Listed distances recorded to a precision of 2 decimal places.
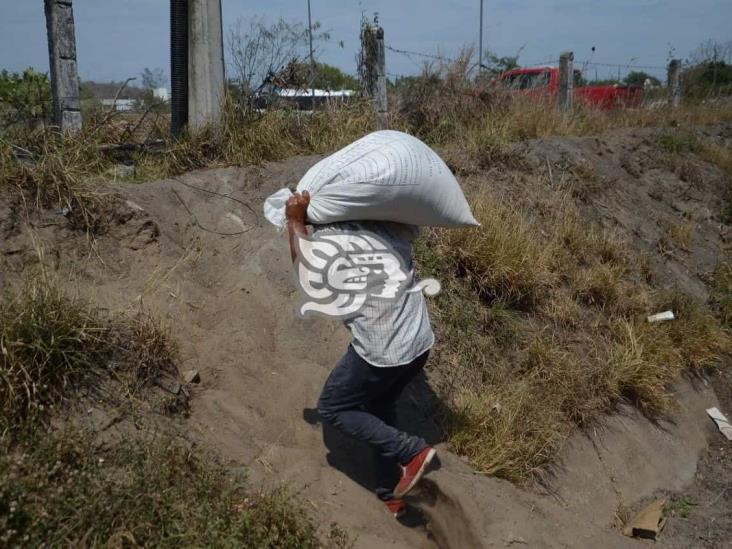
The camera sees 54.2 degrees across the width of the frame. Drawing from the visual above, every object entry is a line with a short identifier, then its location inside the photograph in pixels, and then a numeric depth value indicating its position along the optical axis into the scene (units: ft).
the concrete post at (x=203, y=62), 20.11
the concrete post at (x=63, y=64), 17.67
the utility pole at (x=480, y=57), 28.50
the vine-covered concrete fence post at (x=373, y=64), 24.89
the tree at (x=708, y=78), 44.80
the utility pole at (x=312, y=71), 23.29
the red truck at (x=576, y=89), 31.76
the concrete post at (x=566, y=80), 34.37
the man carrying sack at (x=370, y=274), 10.80
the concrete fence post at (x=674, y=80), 44.70
